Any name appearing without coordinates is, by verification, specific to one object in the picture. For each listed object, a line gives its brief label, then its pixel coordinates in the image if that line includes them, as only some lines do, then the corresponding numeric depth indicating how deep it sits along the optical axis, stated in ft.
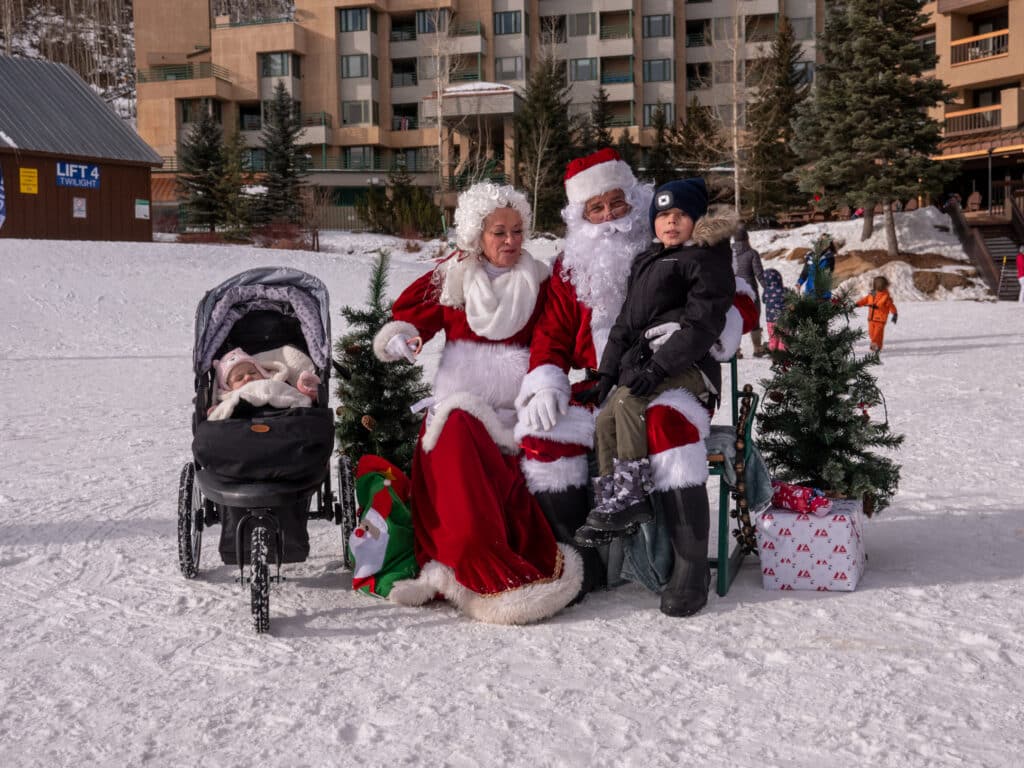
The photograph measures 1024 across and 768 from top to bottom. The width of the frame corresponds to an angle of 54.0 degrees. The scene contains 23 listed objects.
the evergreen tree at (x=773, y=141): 127.34
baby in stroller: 15.23
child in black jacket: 14.23
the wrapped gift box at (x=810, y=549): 15.14
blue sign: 94.43
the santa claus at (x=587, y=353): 14.44
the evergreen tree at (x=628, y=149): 155.57
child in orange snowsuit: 45.91
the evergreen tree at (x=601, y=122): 155.43
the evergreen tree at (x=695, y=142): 139.23
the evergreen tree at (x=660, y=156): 151.54
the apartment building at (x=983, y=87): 124.88
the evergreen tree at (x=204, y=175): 130.21
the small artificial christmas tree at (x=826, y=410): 15.98
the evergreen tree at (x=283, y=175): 133.80
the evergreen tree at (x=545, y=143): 135.54
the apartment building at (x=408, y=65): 174.19
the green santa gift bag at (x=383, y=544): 15.39
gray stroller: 13.97
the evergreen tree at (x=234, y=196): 119.75
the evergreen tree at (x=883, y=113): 95.50
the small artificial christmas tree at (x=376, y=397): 19.44
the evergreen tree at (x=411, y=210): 133.69
